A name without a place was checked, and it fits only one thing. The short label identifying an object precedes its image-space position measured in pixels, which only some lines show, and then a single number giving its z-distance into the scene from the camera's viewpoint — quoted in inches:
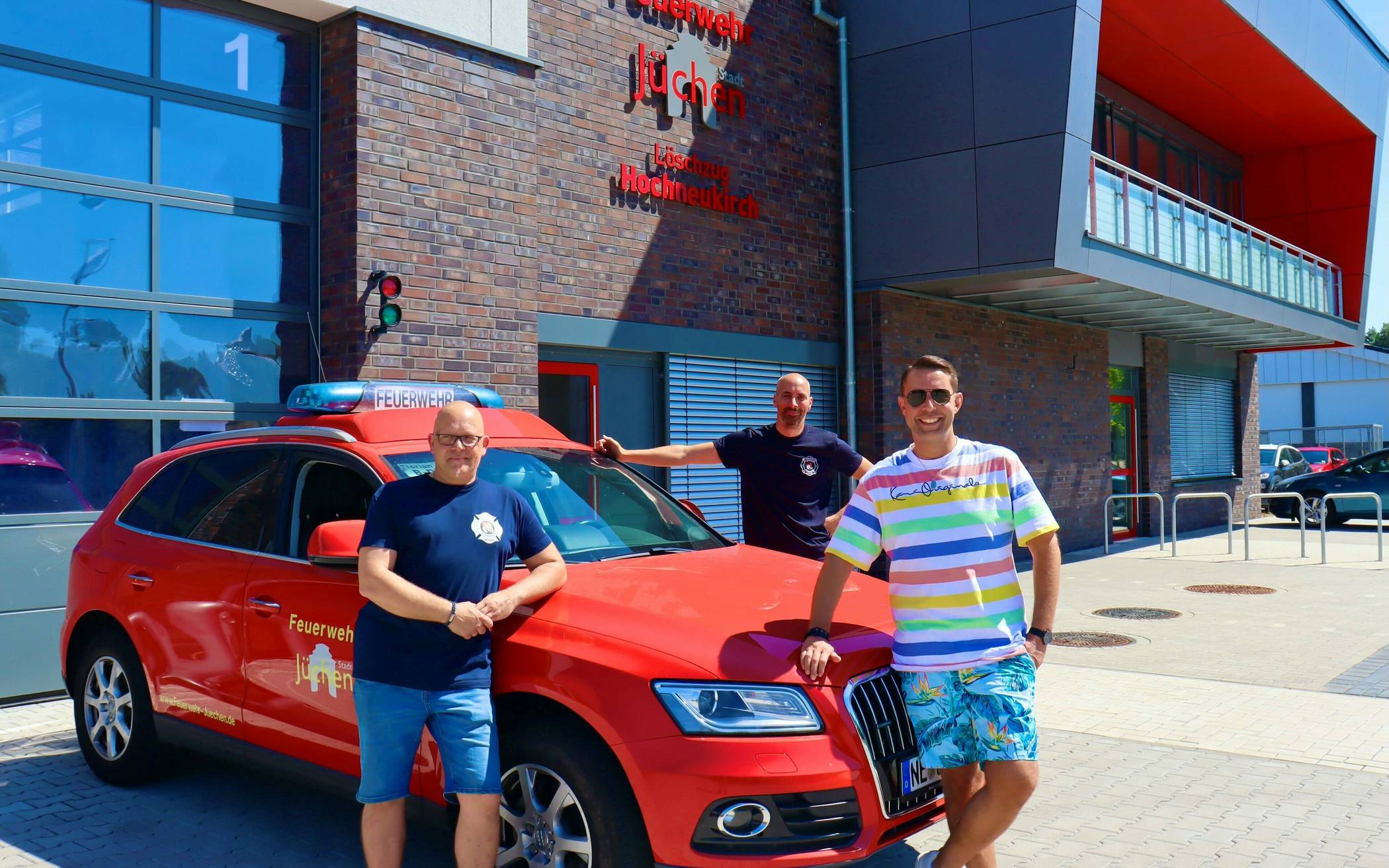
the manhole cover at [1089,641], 357.7
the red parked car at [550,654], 131.5
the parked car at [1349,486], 824.3
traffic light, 333.7
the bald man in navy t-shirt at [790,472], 220.2
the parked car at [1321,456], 1280.8
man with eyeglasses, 141.2
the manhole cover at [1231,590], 475.5
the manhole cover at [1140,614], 410.2
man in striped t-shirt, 135.3
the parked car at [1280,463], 1047.6
